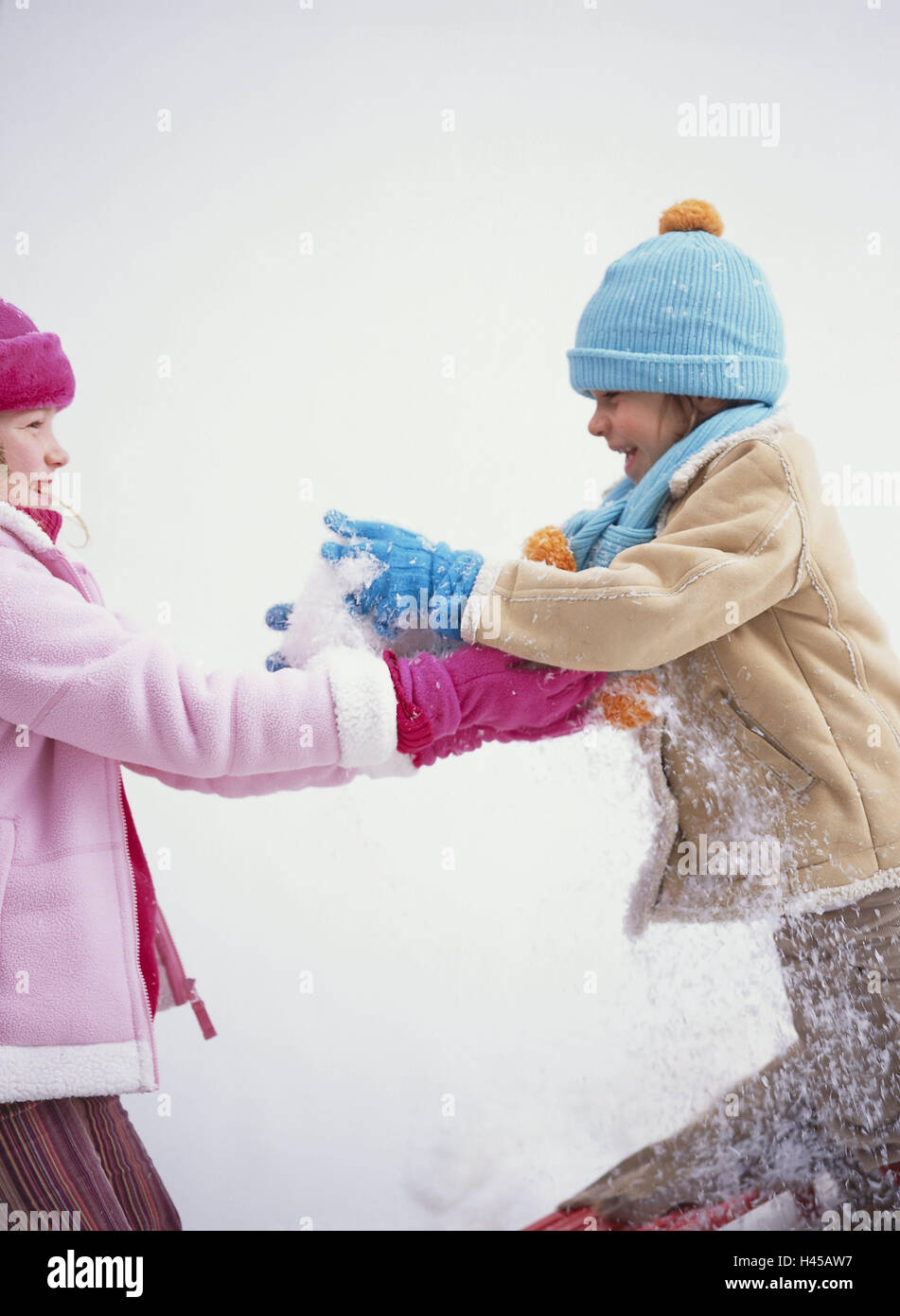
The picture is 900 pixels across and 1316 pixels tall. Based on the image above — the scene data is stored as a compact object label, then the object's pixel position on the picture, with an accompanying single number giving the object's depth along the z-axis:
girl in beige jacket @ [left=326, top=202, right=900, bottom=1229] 1.33
